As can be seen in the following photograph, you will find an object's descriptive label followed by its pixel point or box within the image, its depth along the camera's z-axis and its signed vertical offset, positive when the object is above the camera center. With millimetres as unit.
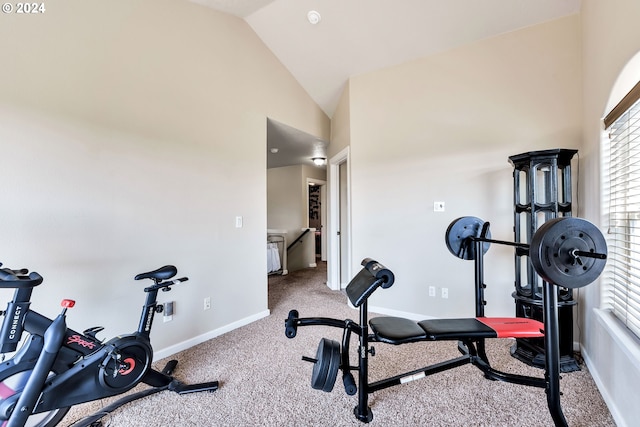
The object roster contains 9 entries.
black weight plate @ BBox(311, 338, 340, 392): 1502 -836
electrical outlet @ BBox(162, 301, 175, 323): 2346 -816
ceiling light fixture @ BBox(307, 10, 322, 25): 2836 +1974
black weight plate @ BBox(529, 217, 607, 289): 1309 -190
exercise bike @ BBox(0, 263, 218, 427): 1286 -771
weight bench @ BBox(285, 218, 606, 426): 1325 -671
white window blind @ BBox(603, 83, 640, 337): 1570 +10
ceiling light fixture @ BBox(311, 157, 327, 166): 5371 +989
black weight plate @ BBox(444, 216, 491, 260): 2082 -184
